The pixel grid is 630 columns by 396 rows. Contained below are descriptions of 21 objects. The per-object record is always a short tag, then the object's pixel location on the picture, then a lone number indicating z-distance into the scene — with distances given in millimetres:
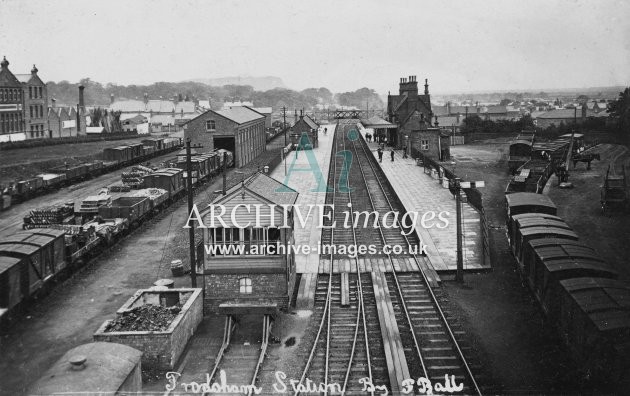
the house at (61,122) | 71131
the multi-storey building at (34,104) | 62125
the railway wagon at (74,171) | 39750
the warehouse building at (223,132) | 48438
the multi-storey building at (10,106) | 56656
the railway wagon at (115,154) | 49719
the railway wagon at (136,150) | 53344
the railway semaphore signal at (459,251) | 18922
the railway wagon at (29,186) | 33281
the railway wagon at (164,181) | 33344
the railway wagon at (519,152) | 45938
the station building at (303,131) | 66750
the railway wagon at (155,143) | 60591
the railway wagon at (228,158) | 47438
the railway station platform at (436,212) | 21344
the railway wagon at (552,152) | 44709
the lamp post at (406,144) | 57719
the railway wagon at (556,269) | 14547
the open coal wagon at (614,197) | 29188
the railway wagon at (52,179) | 36531
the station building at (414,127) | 52812
